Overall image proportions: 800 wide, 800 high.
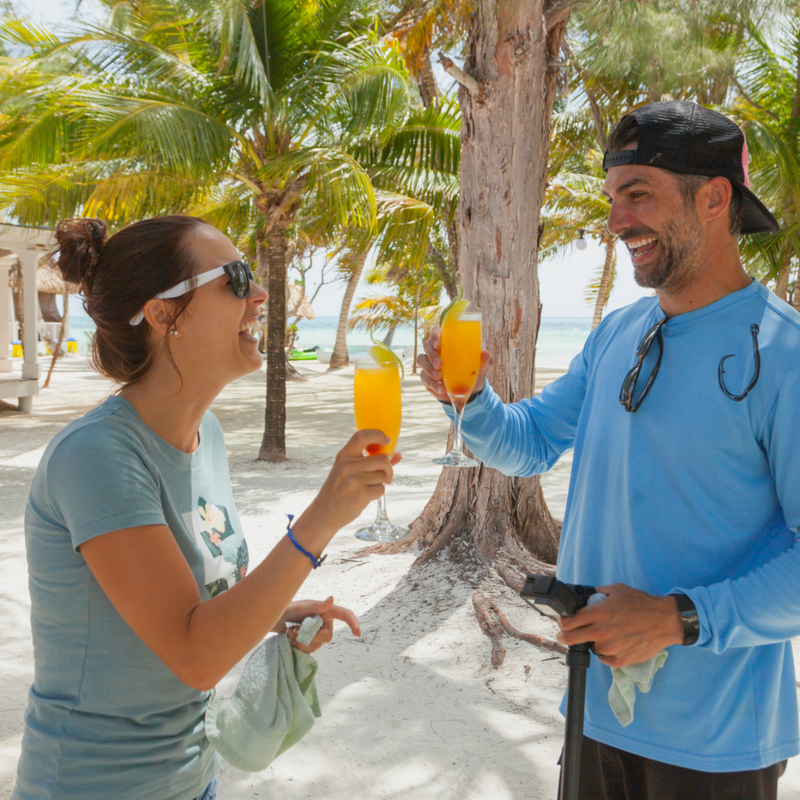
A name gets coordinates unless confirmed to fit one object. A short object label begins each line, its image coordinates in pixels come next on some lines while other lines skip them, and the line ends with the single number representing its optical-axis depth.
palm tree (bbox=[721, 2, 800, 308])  10.03
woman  1.13
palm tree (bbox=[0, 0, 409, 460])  7.31
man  1.26
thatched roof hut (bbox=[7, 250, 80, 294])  18.08
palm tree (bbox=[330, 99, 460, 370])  9.23
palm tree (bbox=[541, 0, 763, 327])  4.89
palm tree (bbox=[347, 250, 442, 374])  23.04
